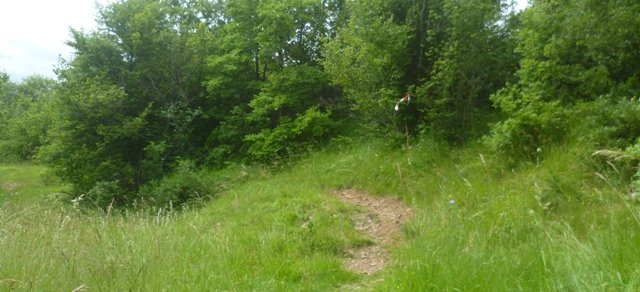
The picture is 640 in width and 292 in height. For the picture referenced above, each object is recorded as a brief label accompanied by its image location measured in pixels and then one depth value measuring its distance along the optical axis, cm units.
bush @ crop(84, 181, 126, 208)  1243
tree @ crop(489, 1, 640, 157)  664
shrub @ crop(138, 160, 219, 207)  1177
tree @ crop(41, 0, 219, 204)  1364
